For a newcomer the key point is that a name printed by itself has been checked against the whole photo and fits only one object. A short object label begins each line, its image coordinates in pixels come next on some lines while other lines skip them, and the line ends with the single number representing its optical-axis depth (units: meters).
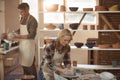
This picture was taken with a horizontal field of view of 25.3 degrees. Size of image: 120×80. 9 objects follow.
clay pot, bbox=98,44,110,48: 5.16
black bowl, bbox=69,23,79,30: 5.16
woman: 2.67
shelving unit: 5.13
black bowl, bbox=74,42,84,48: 5.21
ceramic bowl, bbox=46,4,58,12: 5.16
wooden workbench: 4.62
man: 4.25
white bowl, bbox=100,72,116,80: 2.61
